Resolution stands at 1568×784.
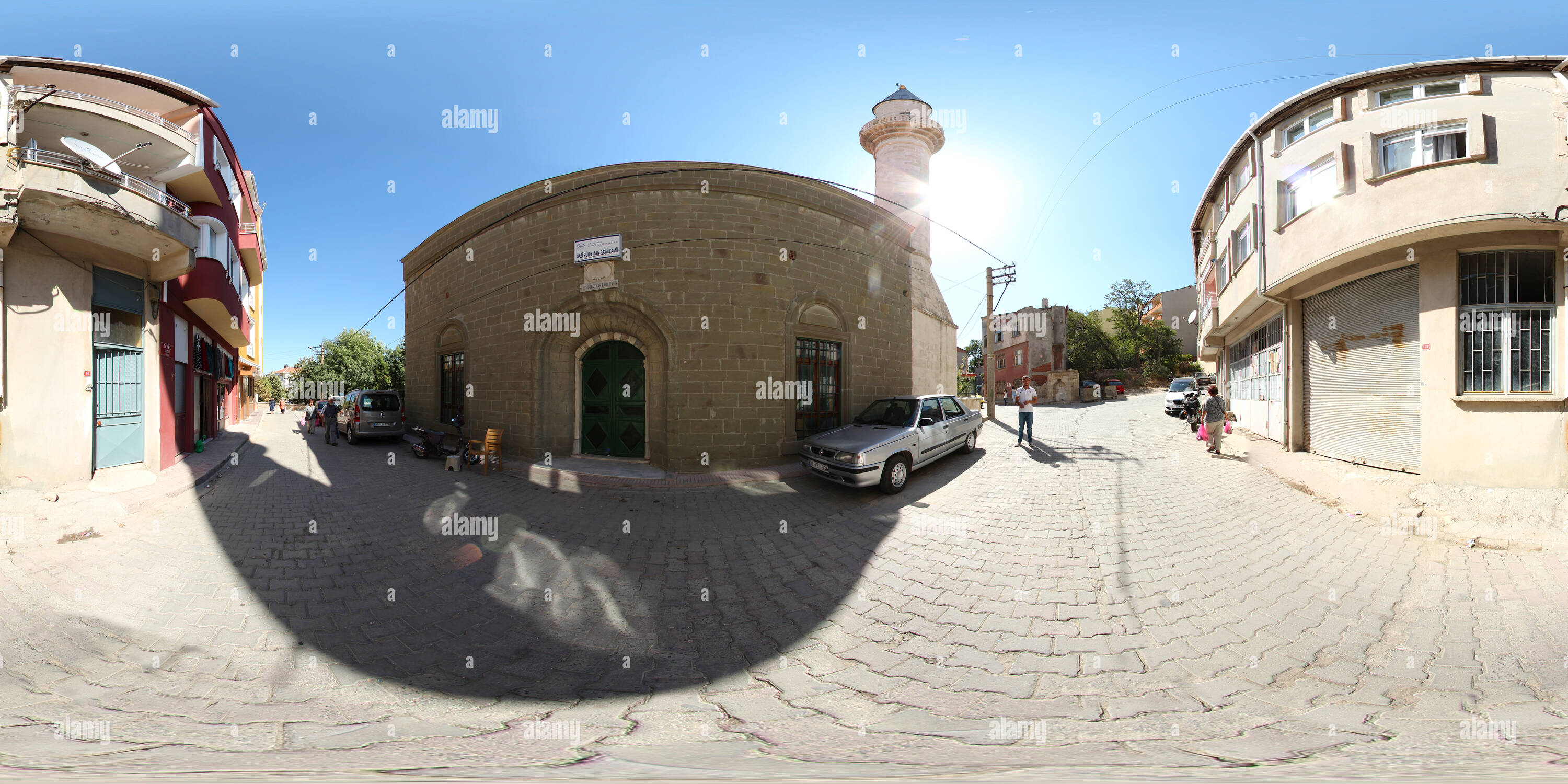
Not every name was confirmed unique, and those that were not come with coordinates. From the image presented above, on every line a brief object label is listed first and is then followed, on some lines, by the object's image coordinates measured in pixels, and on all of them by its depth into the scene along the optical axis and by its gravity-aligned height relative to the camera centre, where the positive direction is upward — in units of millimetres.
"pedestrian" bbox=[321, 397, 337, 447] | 13023 -755
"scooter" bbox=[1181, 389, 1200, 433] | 12781 -407
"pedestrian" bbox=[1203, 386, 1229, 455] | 8977 -464
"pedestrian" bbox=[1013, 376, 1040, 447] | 10258 -211
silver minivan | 13258 -577
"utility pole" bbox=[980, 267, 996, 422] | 16422 +1368
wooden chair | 9109 -1008
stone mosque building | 8742 +1555
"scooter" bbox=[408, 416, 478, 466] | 10203 -1095
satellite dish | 6262 +3101
